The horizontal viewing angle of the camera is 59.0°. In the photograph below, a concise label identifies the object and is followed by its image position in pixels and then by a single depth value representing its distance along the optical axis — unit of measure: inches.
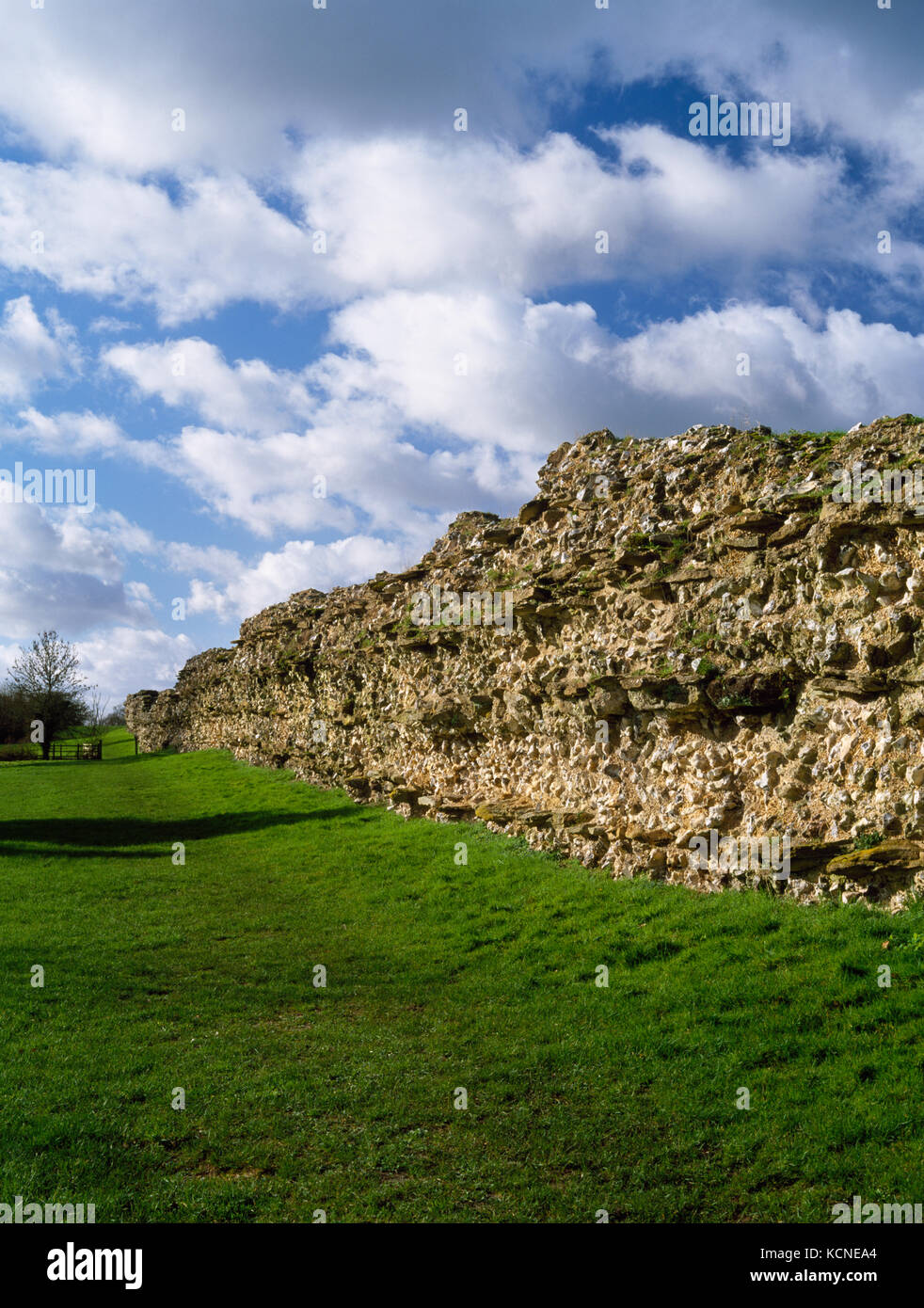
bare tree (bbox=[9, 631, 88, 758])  2379.4
